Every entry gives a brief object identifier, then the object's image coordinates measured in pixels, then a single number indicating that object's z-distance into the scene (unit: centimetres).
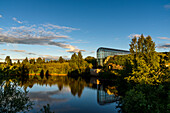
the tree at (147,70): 1570
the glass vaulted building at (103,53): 7851
